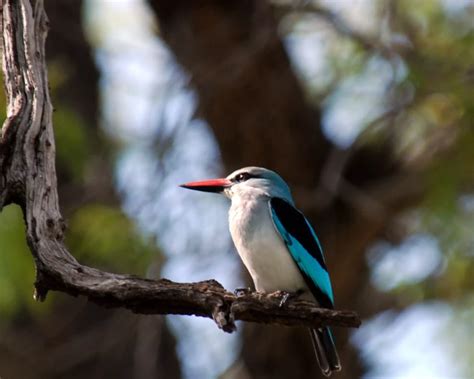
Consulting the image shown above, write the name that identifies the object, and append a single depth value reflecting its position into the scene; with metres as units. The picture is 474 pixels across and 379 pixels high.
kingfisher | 9.16
